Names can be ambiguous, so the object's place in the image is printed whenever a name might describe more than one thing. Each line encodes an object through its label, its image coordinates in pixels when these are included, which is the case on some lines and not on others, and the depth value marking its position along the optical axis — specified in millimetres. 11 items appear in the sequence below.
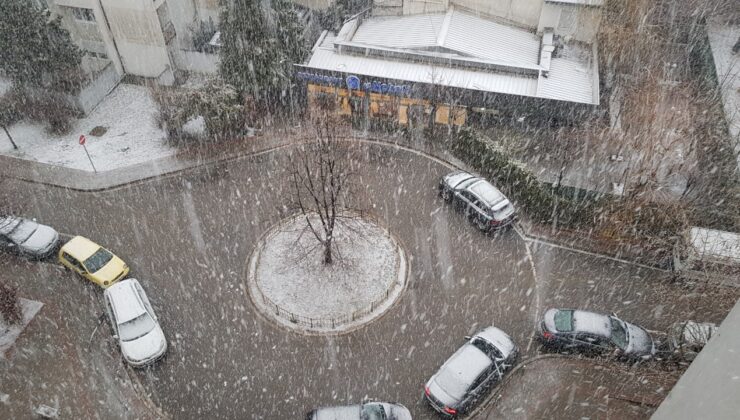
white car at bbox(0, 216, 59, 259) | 21078
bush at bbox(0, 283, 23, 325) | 18766
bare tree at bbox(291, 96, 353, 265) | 22544
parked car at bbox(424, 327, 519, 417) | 16734
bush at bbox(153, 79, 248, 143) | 25250
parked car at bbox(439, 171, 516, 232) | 21859
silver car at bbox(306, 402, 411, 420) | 16281
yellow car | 20172
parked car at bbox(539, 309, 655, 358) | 17953
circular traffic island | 19656
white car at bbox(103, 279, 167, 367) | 17984
